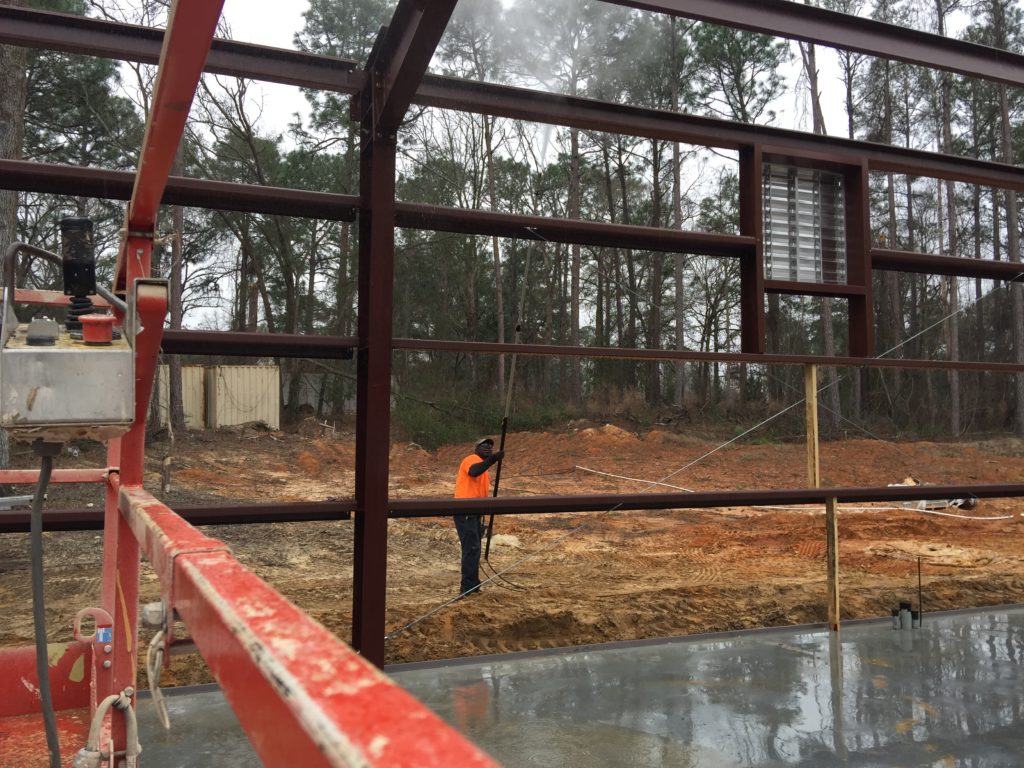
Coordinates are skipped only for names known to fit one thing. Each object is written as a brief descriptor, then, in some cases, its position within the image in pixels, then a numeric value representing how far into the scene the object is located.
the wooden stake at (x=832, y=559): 5.05
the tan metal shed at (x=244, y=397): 25.28
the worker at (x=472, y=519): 8.54
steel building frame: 2.14
